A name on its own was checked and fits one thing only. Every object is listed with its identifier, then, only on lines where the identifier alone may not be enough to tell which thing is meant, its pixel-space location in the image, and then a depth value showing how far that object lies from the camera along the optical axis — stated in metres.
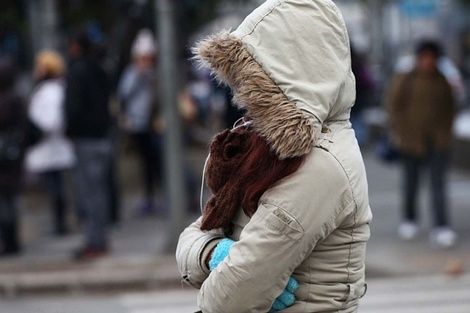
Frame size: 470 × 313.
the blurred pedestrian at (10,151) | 18.00
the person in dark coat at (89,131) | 16.97
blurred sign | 37.60
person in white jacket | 19.01
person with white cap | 21.51
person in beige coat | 4.65
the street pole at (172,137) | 16.99
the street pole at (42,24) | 30.12
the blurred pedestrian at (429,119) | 17.80
